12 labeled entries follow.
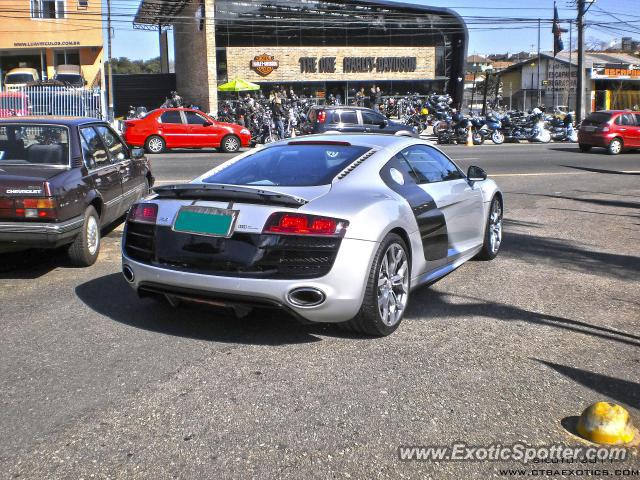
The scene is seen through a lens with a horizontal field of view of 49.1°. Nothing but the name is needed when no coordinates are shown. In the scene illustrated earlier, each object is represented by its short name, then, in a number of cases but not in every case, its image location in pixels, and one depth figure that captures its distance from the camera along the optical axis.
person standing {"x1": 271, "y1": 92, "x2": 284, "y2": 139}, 28.14
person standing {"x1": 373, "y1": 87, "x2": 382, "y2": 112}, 36.16
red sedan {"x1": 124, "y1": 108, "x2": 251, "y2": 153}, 22.52
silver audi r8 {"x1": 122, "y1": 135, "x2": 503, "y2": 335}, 4.41
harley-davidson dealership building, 40.97
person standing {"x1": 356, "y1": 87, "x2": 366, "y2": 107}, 38.88
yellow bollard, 3.34
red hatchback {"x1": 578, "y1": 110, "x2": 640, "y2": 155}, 23.48
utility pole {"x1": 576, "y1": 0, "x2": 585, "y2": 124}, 35.09
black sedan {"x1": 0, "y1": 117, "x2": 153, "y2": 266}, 6.18
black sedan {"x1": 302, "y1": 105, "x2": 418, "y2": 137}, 21.58
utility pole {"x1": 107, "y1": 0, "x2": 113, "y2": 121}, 32.32
